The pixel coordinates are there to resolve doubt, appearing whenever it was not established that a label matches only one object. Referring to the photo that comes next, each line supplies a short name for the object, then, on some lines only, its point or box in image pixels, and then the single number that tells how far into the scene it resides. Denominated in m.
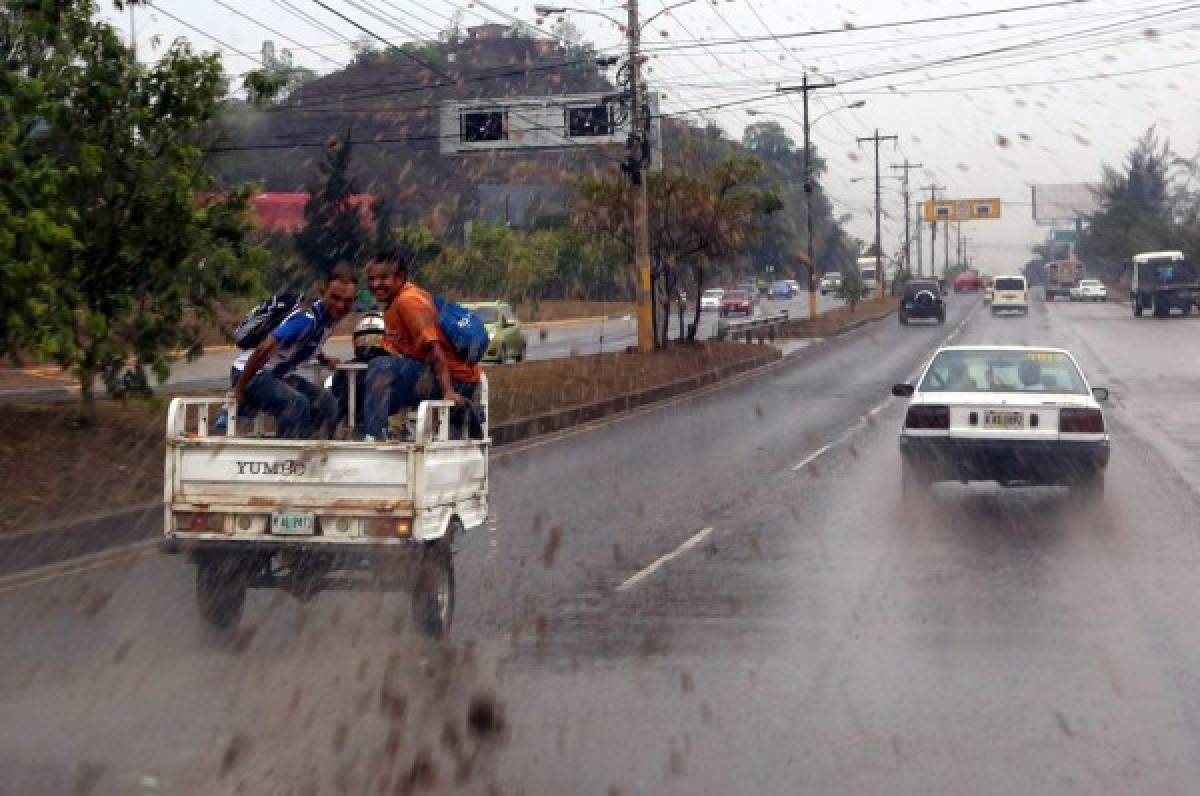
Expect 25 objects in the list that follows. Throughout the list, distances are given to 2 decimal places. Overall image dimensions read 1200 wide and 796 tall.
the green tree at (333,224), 52.72
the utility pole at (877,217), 93.00
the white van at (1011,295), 72.94
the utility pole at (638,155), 33.78
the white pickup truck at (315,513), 8.28
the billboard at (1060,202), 159.12
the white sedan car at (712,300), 78.77
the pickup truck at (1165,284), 65.56
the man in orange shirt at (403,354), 9.09
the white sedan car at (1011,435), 13.65
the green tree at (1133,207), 115.64
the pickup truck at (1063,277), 109.94
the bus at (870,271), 133.36
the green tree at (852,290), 74.81
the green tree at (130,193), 15.52
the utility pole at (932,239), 138.80
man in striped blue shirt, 9.21
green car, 37.41
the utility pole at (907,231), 113.33
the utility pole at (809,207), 57.96
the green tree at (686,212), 37.94
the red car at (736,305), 76.69
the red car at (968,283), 122.75
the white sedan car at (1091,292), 96.62
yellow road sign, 118.49
